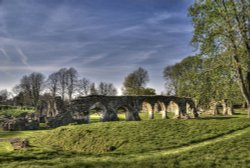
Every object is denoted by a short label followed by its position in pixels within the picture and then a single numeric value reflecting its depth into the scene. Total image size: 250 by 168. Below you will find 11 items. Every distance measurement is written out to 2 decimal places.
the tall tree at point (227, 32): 27.44
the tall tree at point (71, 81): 80.24
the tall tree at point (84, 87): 82.62
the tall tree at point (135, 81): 83.19
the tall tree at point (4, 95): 101.24
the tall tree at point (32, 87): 84.28
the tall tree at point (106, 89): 102.12
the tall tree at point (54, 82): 80.11
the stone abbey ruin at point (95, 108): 35.16
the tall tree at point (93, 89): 92.34
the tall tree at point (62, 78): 79.94
